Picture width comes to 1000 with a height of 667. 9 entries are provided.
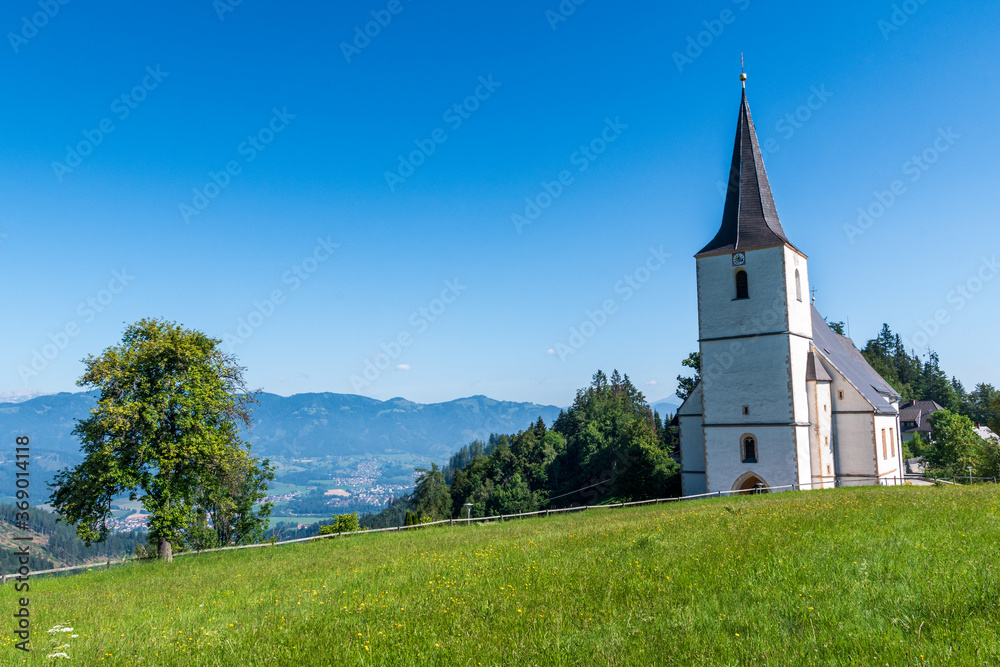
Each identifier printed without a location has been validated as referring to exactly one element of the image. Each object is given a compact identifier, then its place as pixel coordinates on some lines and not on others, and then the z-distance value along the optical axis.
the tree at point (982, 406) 98.50
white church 32.34
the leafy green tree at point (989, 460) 47.34
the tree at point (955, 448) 54.53
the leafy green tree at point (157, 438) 21.56
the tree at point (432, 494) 88.47
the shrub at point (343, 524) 32.51
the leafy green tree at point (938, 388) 96.31
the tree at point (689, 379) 55.66
